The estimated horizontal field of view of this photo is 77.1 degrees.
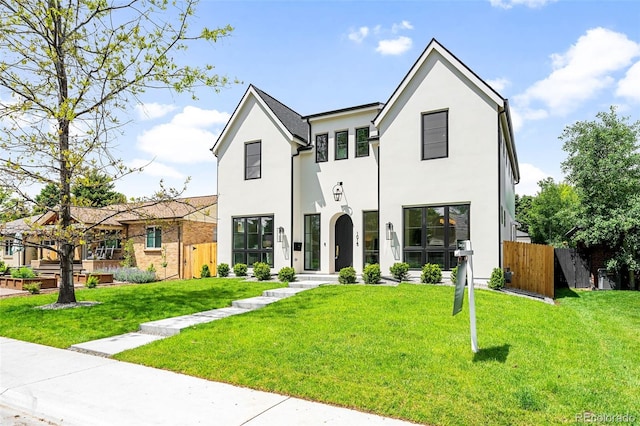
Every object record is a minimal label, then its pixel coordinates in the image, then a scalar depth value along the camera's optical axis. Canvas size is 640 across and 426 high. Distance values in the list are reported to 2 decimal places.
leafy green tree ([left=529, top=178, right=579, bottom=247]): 34.75
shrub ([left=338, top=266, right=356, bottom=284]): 13.71
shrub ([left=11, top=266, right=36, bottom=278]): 18.56
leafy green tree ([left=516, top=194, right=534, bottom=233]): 45.50
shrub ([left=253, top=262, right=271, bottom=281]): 15.66
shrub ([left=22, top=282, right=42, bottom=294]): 14.73
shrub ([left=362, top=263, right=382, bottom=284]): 13.42
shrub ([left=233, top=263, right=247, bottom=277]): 17.27
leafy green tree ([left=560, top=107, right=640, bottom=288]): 17.00
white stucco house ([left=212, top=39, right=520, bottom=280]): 13.33
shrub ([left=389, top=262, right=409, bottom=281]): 13.66
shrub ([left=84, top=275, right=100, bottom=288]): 16.03
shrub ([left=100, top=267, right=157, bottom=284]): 19.16
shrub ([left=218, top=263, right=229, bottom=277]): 17.69
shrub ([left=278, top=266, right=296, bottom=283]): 14.96
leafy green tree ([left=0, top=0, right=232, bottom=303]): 10.37
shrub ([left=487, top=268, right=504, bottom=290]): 12.24
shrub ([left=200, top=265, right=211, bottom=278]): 18.59
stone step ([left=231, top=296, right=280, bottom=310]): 10.20
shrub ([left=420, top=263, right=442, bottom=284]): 12.95
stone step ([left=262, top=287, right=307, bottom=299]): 11.70
